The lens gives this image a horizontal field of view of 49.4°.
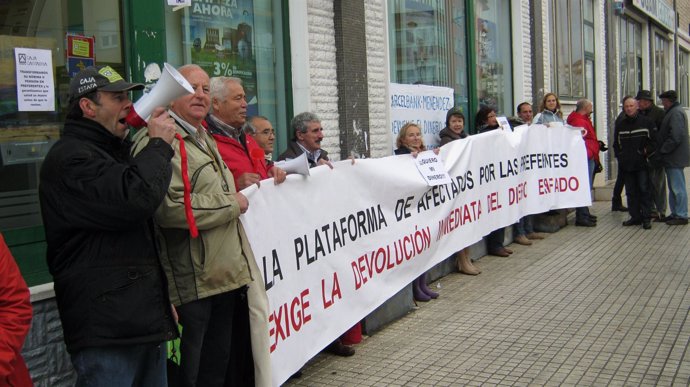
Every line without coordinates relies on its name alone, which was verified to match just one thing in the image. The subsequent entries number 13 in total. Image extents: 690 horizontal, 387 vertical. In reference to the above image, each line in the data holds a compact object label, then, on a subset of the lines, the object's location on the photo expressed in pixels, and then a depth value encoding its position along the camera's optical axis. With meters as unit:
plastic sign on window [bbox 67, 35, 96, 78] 4.70
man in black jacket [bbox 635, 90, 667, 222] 11.33
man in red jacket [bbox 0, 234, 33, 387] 2.52
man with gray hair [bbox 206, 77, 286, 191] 4.17
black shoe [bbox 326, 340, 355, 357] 5.45
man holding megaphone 2.84
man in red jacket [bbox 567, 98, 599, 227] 11.06
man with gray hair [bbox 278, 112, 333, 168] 5.70
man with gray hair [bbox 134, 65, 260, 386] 3.47
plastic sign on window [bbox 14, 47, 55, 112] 4.37
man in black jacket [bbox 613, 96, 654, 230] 10.96
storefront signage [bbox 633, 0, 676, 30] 20.34
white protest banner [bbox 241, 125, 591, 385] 4.47
